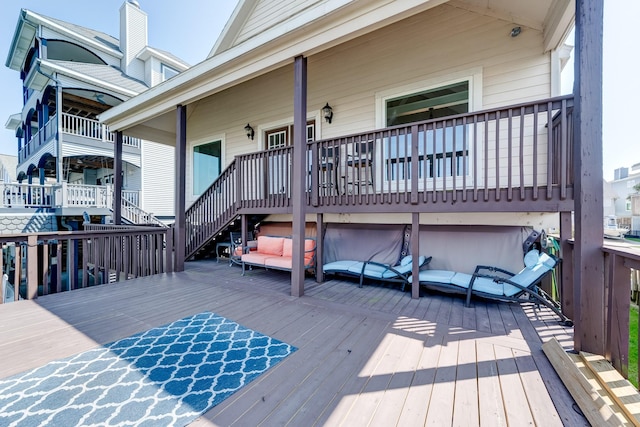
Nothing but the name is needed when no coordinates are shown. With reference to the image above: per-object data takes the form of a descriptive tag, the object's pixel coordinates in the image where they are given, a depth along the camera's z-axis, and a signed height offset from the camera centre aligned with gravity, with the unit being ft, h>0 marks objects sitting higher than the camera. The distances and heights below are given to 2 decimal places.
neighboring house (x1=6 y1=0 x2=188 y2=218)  38.24 +17.36
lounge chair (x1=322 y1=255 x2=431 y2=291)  14.11 -3.13
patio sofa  16.03 -2.72
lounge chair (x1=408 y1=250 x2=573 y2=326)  10.38 -3.04
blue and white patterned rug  5.51 -4.08
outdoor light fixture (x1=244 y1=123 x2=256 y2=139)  23.81 +6.93
